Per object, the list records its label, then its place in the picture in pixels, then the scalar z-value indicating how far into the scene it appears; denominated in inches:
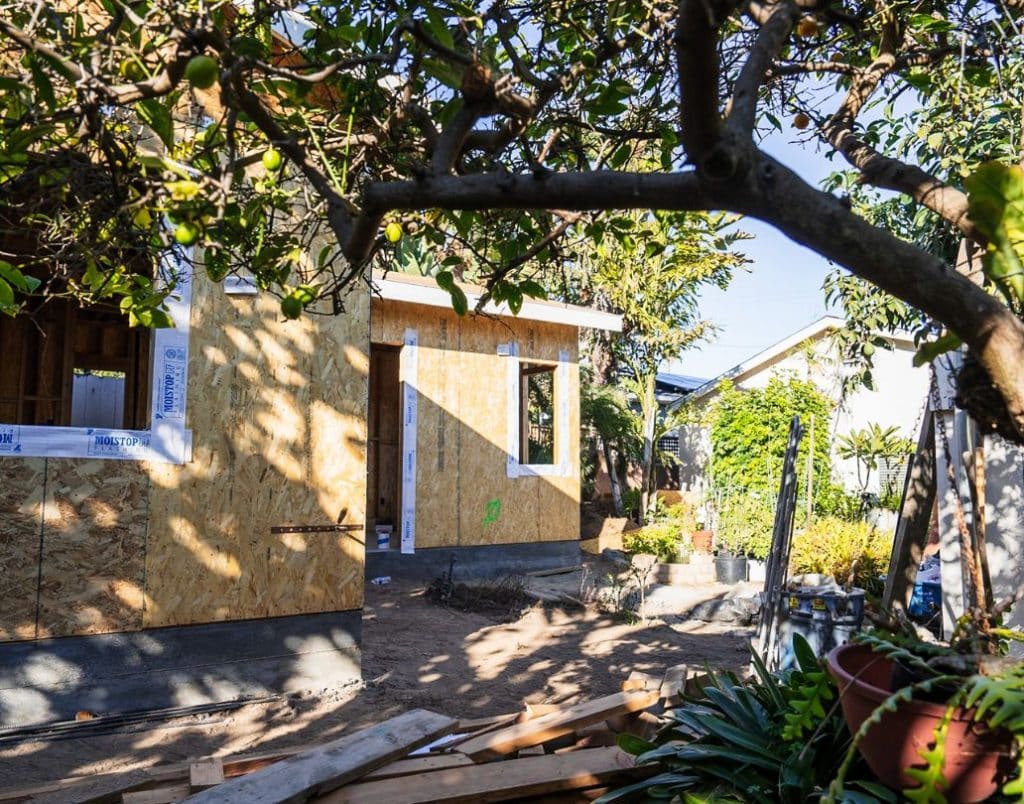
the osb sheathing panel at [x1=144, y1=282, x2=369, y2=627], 248.4
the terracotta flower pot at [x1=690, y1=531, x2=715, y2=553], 613.0
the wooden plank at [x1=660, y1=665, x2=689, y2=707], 192.1
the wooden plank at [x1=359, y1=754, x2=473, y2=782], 150.7
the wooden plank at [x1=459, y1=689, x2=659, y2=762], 164.2
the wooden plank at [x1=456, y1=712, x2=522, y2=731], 191.6
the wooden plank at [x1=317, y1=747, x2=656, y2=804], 139.8
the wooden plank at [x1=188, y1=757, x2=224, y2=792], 151.6
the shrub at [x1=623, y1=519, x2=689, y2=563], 582.9
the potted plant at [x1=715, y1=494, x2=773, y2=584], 528.4
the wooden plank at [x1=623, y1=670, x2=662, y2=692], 202.8
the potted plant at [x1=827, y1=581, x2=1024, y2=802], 81.7
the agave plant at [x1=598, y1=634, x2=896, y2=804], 108.9
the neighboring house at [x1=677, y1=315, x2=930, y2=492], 805.9
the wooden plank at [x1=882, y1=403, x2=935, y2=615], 265.3
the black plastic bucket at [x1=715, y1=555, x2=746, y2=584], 526.3
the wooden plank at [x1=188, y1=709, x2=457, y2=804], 135.0
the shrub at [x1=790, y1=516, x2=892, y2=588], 426.6
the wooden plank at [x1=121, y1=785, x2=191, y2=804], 145.3
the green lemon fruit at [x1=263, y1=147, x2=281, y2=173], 94.0
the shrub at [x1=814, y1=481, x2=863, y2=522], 557.6
